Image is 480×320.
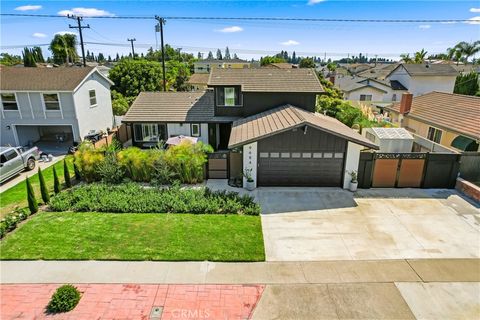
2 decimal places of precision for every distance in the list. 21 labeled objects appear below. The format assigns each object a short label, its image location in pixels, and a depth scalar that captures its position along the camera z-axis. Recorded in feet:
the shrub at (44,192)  40.94
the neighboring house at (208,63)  257.75
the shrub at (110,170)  49.47
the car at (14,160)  51.29
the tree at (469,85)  139.74
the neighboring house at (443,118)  54.85
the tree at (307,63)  265.87
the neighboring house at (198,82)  172.04
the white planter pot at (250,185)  47.85
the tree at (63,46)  156.25
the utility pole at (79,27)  104.15
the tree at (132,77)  124.26
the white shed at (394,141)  55.98
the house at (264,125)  46.85
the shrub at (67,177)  47.39
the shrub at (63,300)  24.29
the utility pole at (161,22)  96.61
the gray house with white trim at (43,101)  69.05
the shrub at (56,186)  45.13
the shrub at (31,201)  39.04
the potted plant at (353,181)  47.03
